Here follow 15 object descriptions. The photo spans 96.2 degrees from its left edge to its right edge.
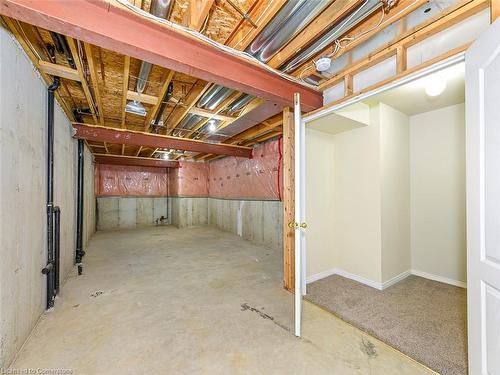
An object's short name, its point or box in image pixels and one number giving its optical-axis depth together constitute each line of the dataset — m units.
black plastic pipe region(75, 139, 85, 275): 3.65
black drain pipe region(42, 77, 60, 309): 2.21
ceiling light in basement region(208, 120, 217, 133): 3.95
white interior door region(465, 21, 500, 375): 1.11
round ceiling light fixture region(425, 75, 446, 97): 2.13
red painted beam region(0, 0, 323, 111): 1.23
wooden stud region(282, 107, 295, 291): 2.70
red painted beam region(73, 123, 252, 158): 3.71
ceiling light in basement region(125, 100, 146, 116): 3.33
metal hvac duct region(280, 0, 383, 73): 1.51
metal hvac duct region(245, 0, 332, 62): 1.49
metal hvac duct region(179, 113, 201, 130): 3.71
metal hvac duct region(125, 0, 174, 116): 1.52
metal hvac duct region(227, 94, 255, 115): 2.99
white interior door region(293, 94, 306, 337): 1.81
